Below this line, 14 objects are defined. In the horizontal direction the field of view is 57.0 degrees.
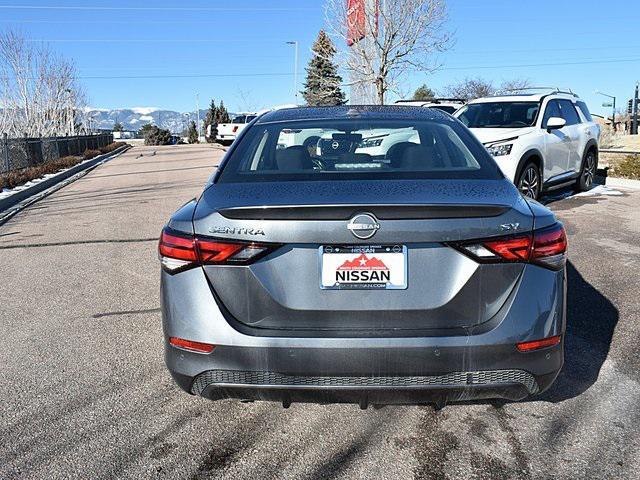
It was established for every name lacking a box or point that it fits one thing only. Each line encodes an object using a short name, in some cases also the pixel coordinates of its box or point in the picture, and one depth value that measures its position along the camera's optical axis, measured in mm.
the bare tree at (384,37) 19047
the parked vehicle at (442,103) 15464
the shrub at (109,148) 34328
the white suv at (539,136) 9109
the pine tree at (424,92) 51756
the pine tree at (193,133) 68469
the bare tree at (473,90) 47656
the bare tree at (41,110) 28875
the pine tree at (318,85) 27375
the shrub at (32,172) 13966
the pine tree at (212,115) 71244
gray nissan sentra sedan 2344
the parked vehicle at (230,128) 31308
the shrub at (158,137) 62031
